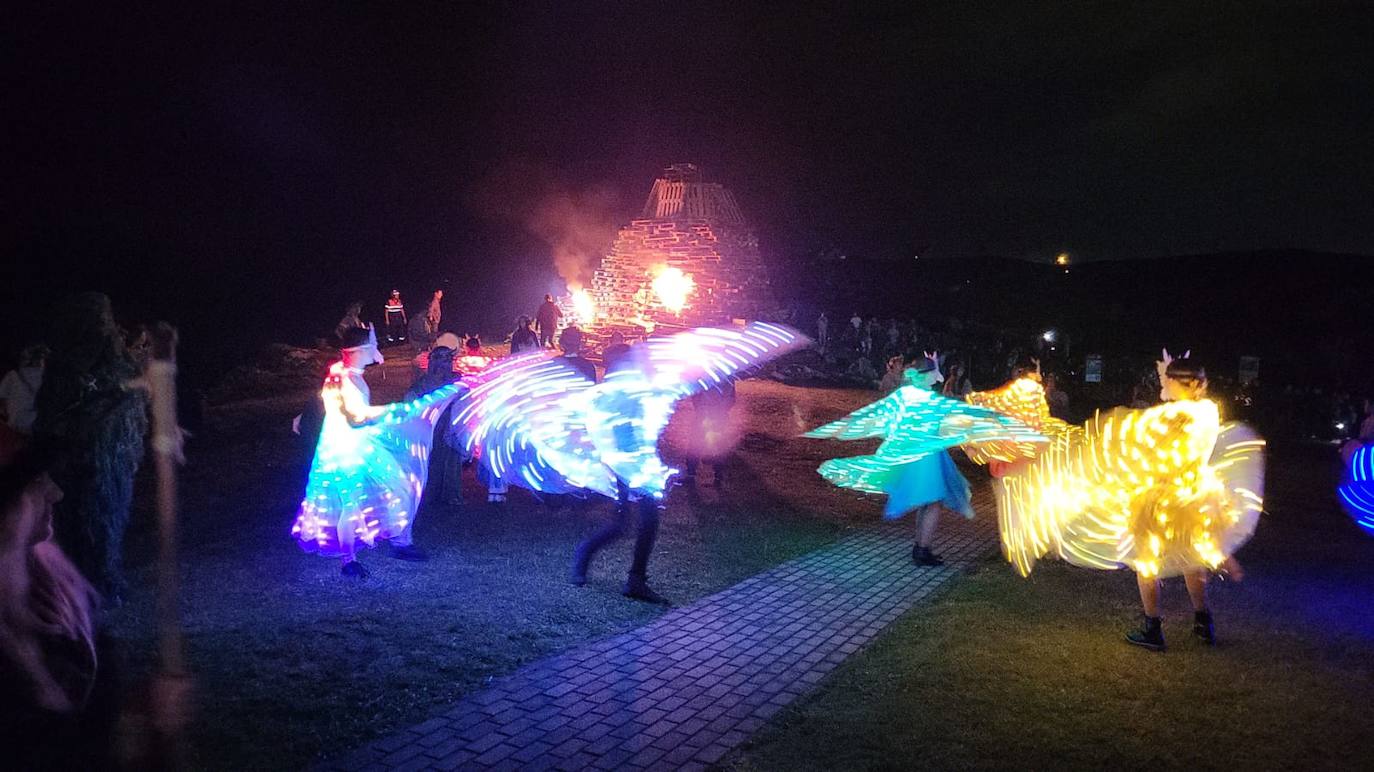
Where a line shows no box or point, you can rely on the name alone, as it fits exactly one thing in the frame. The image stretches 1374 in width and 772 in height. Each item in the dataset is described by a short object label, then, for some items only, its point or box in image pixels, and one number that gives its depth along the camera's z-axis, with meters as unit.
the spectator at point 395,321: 25.62
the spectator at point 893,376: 11.46
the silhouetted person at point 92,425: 5.69
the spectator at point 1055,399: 14.65
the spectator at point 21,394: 7.76
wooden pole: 6.23
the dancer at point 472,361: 11.00
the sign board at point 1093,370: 21.75
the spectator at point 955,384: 13.45
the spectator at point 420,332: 25.12
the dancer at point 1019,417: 8.92
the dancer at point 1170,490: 5.98
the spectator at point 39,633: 3.38
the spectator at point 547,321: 23.50
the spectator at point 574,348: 8.32
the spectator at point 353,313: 20.59
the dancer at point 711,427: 11.58
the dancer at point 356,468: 6.87
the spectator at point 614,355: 6.75
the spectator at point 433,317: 24.03
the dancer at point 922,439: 7.80
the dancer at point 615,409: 6.66
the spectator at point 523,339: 12.03
